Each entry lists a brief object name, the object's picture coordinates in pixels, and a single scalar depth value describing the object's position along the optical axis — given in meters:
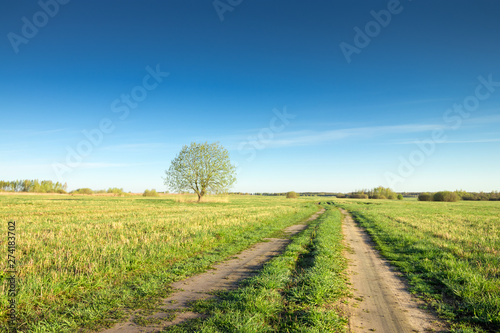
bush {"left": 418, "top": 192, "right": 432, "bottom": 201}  120.38
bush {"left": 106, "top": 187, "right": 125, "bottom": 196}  122.96
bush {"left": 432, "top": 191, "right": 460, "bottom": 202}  110.56
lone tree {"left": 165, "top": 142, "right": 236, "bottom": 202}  55.56
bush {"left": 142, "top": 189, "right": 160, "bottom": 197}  119.95
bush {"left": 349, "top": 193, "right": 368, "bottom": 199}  167.77
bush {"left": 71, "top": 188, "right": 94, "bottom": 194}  128.12
